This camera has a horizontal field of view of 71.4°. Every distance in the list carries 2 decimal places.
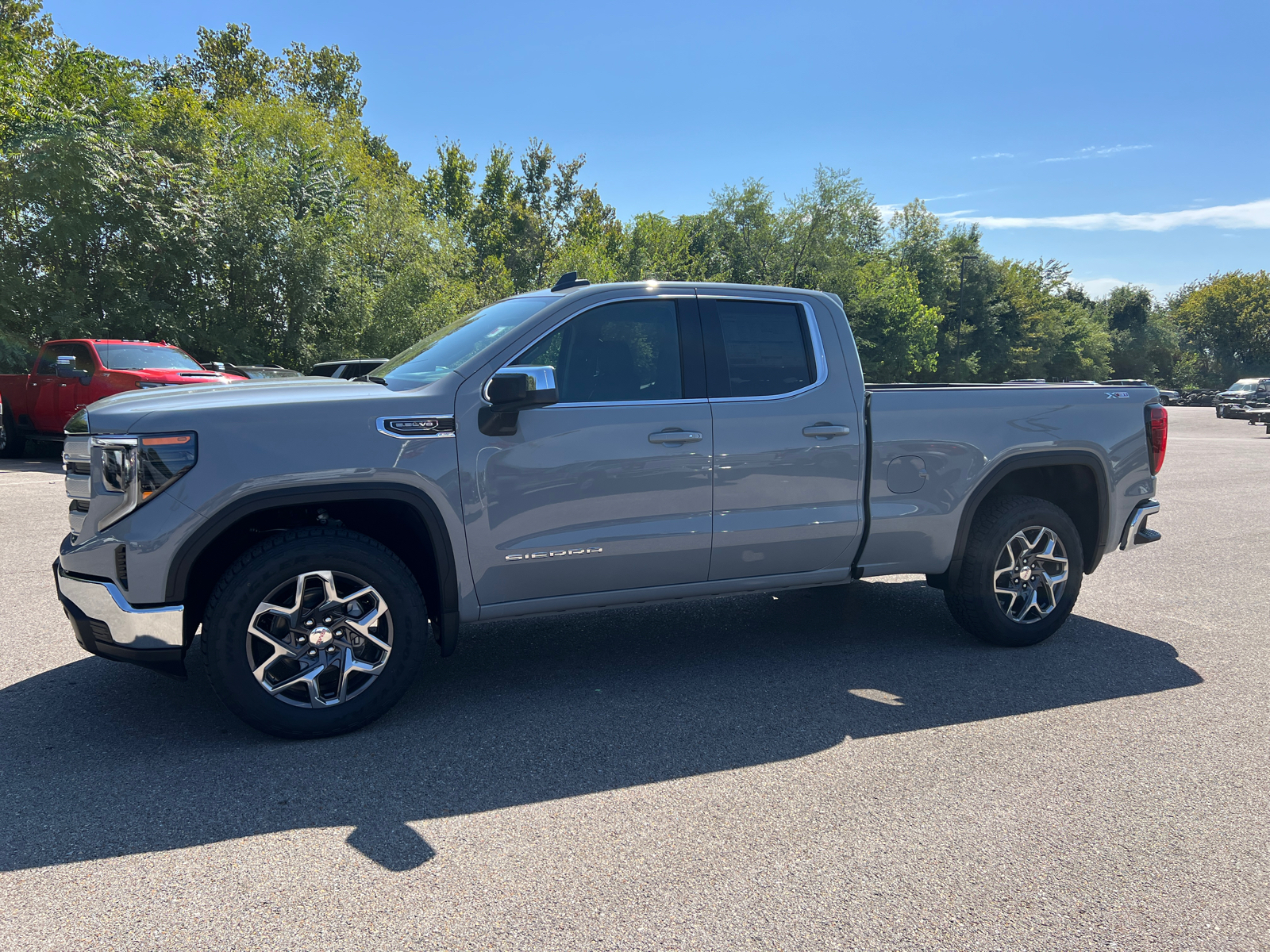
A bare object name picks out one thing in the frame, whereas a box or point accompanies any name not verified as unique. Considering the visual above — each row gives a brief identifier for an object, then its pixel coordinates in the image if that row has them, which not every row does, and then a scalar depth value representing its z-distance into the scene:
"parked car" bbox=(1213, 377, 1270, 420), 37.56
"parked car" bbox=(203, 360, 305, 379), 15.38
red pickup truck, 13.68
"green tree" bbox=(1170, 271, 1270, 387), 91.31
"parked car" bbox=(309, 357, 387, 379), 13.66
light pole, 69.31
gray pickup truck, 3.56
